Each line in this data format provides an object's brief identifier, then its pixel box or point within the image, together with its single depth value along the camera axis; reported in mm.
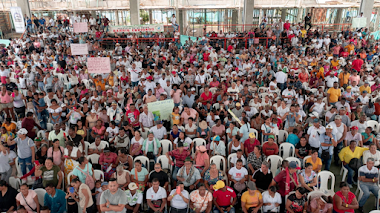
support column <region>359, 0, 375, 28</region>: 19891
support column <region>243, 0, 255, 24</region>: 20375
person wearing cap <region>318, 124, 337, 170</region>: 6363
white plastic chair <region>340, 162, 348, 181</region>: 6184
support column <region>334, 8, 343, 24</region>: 24281
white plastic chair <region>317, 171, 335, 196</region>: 5527
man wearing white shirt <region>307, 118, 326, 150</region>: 6375
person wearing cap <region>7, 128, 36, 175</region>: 6133
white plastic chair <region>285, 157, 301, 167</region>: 5917
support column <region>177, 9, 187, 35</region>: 23386
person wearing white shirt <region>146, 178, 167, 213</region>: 5141
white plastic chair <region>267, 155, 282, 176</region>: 6041
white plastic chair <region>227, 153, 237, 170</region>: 6080
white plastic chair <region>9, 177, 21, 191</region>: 5754
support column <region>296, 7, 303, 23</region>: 23275
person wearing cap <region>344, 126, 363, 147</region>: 6520
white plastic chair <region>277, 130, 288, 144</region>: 7177
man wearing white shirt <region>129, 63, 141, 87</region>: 10516
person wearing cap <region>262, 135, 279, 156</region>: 6148
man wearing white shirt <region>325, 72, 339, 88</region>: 9969
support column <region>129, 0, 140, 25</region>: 21109
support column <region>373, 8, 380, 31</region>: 23781
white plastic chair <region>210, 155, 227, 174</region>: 6121
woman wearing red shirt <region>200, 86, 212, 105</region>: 8703
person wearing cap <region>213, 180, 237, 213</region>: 5121
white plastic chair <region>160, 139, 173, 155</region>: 6789
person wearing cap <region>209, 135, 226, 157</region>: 6367
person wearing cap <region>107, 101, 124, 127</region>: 7672
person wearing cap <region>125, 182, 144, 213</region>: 5152
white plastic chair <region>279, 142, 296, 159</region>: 6483
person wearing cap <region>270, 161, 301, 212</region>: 5246
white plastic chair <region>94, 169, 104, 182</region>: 5676
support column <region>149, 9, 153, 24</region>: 24766
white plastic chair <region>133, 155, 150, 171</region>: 6207
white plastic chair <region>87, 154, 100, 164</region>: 6253
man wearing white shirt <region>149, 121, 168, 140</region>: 7008
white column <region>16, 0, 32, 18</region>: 21405
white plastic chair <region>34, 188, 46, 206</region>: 5199
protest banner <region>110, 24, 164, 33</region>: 15951
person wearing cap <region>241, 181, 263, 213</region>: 4968
